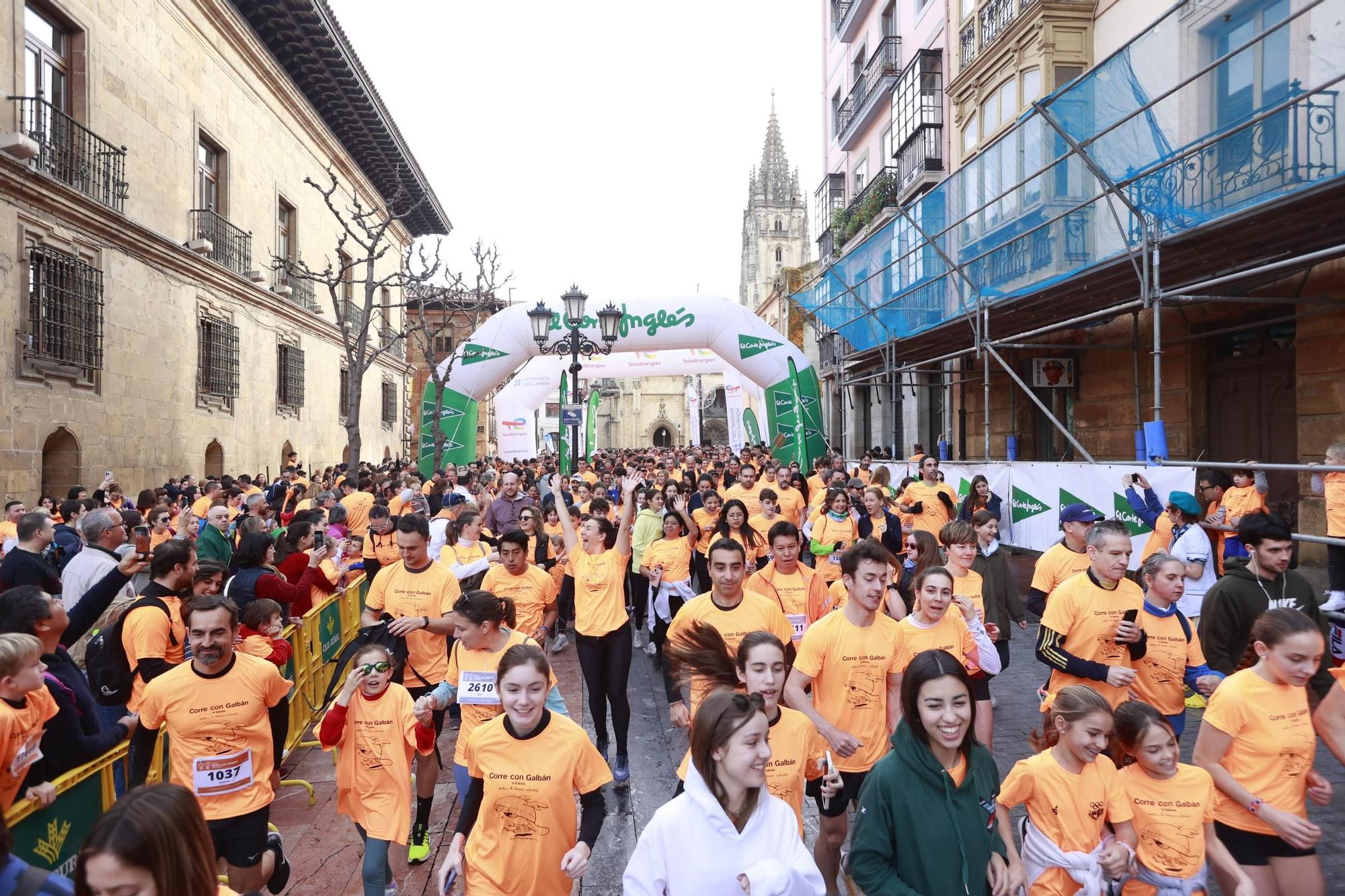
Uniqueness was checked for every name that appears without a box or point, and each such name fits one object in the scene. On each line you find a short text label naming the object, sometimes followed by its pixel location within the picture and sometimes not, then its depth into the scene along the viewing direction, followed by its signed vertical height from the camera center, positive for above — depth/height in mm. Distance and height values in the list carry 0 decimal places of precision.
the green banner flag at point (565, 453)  20203 +95
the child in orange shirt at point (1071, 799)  3201 -1283
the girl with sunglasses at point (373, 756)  3994 -1417
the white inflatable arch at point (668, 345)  20172 +2511
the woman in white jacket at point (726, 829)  2391 -1054
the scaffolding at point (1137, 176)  7453 +3009
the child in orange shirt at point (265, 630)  4715 -958
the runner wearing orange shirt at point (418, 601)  5316 -892
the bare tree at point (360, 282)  17625 +4837
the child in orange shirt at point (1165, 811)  3238 -1342
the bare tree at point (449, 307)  20203 +5882
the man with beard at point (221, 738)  3652 -1191
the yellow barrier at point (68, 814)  3326 -1490
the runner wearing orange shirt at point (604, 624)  5895 -1141
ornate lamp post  15141 +2343
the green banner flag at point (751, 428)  27688 +918
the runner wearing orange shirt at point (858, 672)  4121 -1029
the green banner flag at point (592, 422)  34309 +1456
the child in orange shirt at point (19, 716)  3168 -969
